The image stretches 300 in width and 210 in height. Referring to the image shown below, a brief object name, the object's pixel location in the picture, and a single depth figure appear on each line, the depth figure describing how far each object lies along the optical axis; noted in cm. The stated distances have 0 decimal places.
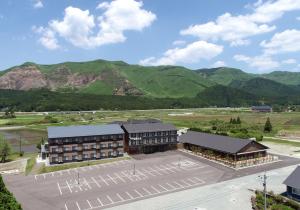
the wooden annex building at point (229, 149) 5042
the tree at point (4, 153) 5699
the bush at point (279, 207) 2985
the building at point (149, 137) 6099
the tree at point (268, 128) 9001
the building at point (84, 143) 5413
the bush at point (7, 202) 2390
